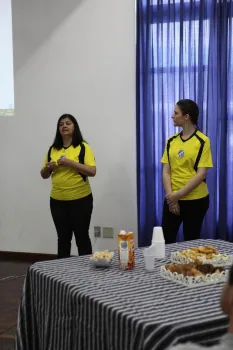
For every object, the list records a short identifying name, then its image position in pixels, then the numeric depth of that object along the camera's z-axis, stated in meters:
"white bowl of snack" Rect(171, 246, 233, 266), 2.18
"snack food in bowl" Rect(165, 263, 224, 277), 1.96
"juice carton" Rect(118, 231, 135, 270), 2.16
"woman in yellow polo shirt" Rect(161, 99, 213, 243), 3.42
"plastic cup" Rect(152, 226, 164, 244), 2.30
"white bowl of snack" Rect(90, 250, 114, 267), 2.18
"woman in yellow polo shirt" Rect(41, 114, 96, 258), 3.65
